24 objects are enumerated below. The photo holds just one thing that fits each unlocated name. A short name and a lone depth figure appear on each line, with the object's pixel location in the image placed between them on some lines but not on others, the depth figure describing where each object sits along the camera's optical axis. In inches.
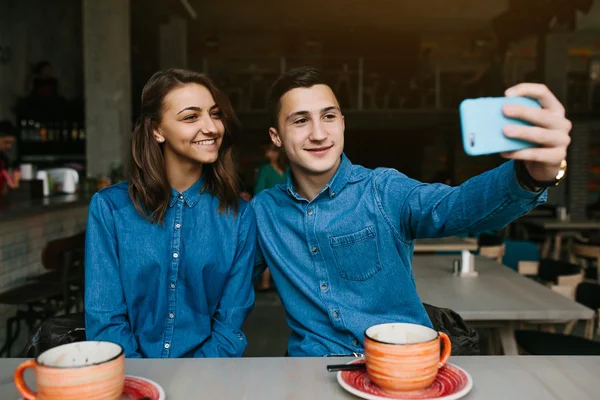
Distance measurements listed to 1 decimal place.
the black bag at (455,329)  69.2
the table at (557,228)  282.7
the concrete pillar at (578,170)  478.3
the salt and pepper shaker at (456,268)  130.7
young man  64.7
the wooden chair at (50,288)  155.9
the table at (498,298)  96.0
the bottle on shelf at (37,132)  398.6
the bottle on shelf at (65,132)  402.6
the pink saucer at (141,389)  39.6
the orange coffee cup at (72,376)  34.6
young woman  65.5
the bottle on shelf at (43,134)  400.5
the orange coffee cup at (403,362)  37.8
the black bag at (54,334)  63.5
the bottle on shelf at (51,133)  400.8
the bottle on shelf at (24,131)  392.2
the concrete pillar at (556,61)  455.5
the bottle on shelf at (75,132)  404.5
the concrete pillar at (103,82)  305.9
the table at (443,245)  181.5
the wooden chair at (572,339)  110.3
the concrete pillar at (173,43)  459.8
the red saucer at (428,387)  39.0
